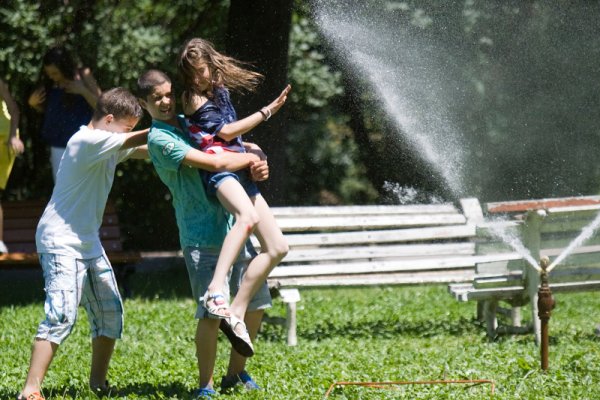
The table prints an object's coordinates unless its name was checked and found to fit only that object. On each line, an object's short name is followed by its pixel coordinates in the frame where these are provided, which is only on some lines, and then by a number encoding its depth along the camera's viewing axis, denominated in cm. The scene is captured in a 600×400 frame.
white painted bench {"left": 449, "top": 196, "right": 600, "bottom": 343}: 1470
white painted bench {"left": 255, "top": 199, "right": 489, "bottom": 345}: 1609
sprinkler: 1093
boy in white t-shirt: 1016
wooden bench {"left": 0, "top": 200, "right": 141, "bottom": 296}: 1906
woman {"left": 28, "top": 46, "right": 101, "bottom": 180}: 1878
